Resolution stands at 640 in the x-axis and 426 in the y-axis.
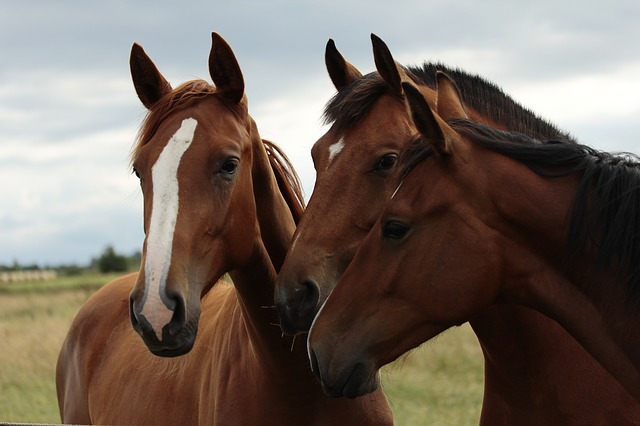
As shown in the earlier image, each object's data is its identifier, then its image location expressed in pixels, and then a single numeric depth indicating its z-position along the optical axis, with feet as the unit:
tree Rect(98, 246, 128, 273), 255.50
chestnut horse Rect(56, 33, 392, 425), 21.79
